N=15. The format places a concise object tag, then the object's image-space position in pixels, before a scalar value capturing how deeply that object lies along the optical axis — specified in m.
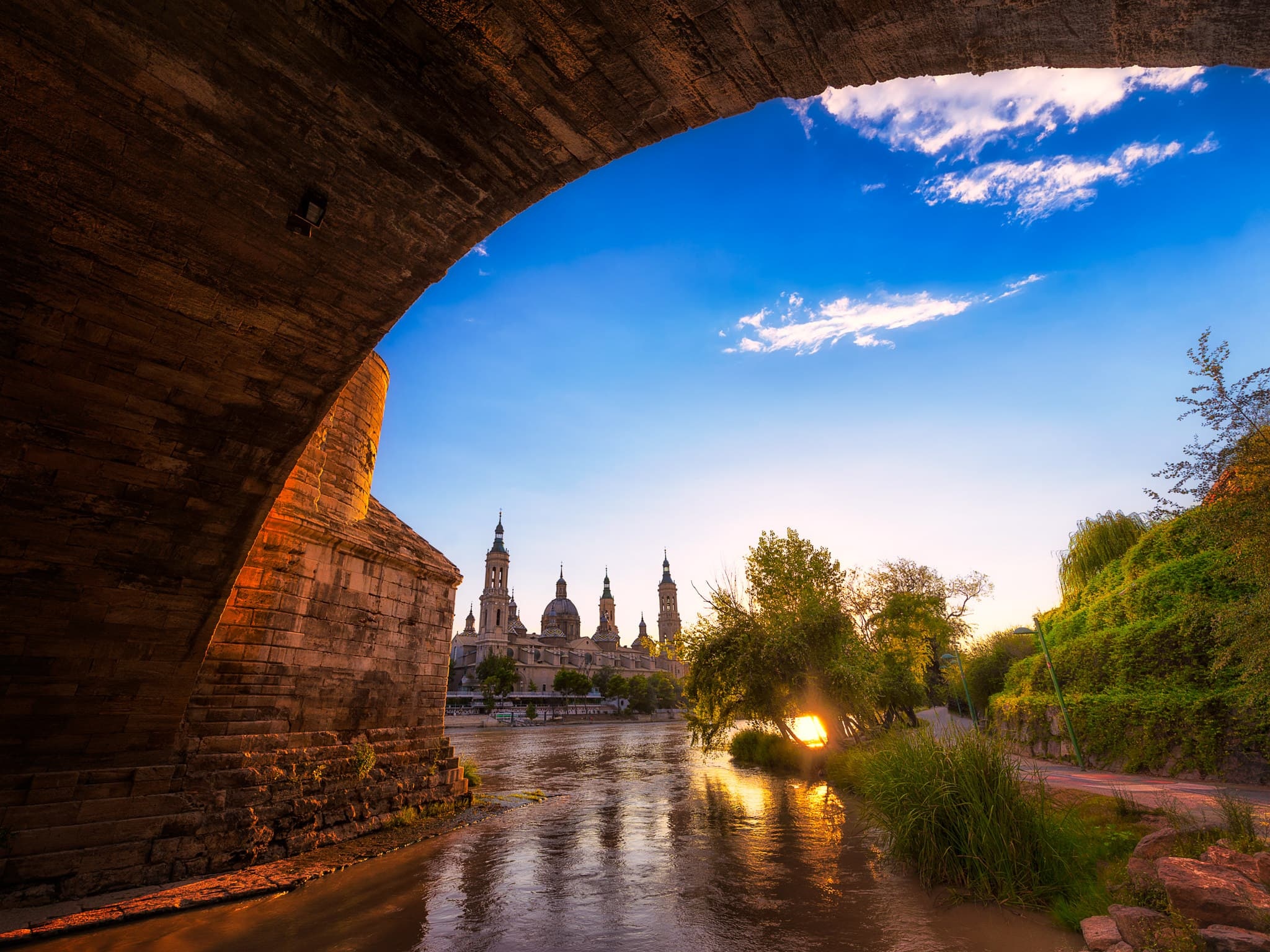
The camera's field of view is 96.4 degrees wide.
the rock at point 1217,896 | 3.48
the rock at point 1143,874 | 4.39
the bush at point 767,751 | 17.17
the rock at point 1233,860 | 3.97
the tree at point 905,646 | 20.42
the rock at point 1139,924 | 3.66
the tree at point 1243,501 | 6.40
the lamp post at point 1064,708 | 11.65
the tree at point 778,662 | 14.61
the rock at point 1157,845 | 4.73
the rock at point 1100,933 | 4.01
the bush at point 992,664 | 24.02
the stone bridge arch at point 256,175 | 2.60
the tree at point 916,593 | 24.59
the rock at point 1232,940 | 3.22
